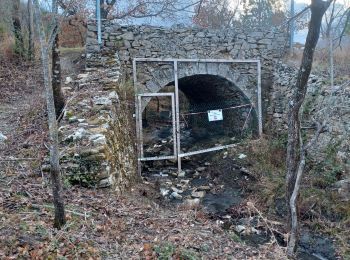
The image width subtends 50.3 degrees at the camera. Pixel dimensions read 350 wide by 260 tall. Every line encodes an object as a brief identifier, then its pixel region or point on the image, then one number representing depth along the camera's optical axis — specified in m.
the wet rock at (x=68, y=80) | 7.71
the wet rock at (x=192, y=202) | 6.30
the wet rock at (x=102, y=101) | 5.77
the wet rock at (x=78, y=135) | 4.73
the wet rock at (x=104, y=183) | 4.41
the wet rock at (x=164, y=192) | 7.10
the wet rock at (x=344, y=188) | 6.19
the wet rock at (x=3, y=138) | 5.36
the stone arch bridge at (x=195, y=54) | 8.00
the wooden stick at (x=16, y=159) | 4.57
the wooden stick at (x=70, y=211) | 3.57
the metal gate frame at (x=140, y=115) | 7.90
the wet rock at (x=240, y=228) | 5.44
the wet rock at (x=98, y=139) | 4.65
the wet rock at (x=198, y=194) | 7.25
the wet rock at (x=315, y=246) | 4.95
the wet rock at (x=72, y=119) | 5.29
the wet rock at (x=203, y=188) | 7.68
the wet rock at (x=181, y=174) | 8.48
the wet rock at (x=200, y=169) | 8.97
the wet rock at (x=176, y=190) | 7.46
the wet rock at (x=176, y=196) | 7.02
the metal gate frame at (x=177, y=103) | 7.93
